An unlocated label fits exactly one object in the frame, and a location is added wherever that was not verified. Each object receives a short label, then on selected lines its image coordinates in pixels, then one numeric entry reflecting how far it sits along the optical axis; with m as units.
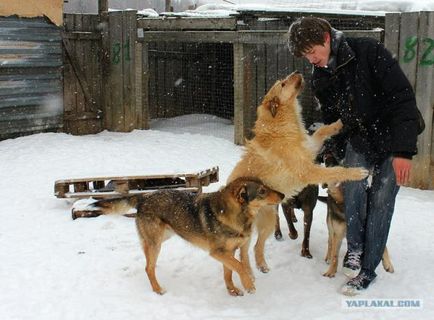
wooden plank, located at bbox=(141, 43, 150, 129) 11.21
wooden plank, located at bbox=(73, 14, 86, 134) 11.41
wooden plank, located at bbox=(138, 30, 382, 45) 8.73
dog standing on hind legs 4.25
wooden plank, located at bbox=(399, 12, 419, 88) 7.44
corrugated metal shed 10.16
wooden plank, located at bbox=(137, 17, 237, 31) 9.73
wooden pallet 6.43
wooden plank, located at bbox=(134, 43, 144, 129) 11.12
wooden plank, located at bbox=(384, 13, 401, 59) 7.57
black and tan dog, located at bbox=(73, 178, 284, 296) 4.11
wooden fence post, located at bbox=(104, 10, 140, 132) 11.12
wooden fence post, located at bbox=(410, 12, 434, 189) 7.35
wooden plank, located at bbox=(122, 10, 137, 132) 11.06
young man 3.81
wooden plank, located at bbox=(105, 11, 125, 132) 11.27
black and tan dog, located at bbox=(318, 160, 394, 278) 4.60
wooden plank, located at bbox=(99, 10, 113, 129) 11.48
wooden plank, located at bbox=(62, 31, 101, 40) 11.25
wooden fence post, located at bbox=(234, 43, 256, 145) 9.51
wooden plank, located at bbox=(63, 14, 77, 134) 11.34
